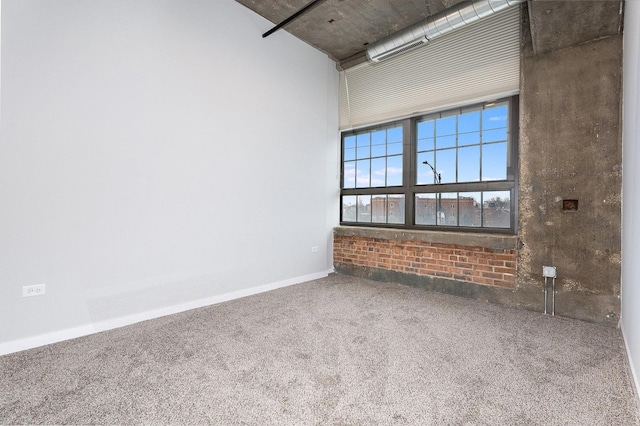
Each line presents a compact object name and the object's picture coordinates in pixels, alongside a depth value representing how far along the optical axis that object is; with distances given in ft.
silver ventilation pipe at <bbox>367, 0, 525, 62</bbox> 10.20
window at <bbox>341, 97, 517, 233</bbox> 12.36
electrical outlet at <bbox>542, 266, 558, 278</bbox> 10.44
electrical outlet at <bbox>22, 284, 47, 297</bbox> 8.16
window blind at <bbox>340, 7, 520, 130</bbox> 11.75
